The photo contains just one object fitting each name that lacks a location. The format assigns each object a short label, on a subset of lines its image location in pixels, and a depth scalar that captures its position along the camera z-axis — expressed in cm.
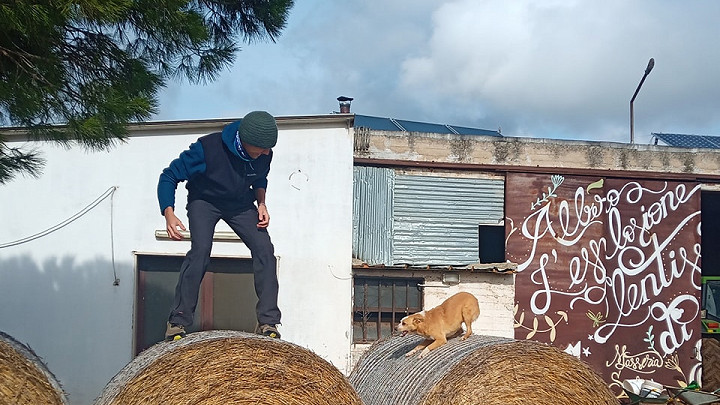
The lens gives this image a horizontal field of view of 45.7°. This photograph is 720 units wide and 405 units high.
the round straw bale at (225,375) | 514
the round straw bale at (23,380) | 551
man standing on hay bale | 666
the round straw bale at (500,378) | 626
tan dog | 709
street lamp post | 1907
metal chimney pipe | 1565
